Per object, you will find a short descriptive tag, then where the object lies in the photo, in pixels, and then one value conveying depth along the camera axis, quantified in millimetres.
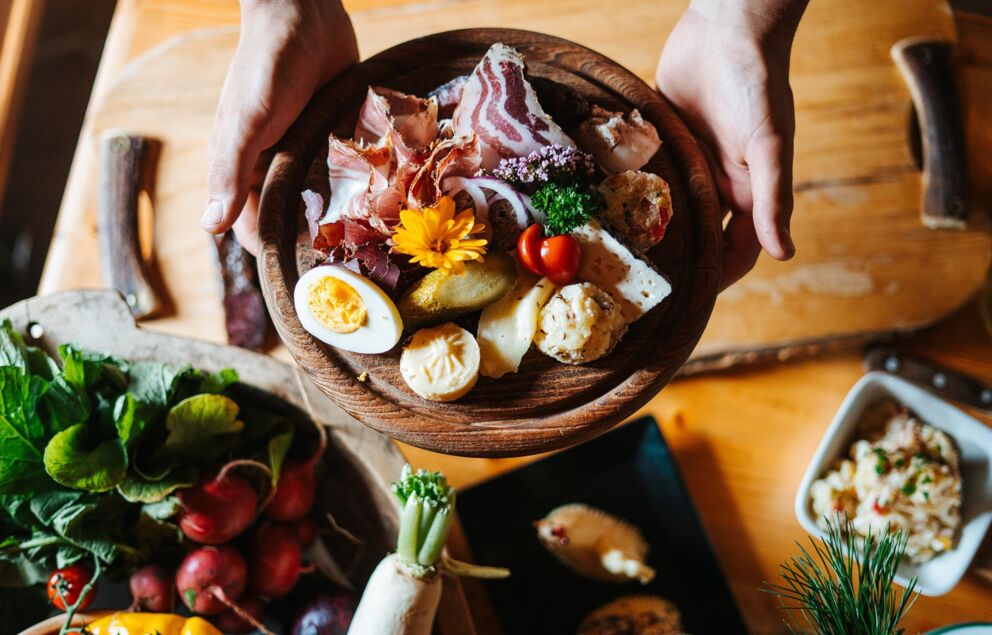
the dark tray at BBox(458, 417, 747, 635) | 794
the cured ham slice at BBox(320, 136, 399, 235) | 641
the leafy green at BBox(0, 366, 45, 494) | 694
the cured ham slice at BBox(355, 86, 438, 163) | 657
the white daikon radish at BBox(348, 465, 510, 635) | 697
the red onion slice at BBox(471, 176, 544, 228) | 646
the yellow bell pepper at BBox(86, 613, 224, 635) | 703
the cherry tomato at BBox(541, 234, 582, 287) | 623
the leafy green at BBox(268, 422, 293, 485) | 730
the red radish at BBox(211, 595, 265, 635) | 749
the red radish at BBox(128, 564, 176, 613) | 731
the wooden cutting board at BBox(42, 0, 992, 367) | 825
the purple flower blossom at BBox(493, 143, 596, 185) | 633
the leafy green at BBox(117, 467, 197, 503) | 698
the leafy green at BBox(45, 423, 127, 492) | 682
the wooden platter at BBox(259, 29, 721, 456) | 646
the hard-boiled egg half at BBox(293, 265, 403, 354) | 627
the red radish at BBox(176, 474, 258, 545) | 715
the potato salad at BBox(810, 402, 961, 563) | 776
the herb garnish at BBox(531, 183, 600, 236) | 627
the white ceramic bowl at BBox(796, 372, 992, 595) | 787
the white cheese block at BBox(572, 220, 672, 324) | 633
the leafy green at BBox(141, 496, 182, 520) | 710
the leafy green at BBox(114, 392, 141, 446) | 697
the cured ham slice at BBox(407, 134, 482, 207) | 632
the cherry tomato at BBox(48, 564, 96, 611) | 713
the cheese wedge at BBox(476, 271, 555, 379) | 638
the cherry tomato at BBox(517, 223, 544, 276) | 631
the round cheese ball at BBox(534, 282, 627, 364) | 622
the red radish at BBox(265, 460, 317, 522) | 751
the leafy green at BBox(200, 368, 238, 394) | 721
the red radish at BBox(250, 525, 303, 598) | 748
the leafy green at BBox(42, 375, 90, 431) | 703
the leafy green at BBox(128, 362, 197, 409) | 713
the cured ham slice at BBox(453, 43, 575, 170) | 647
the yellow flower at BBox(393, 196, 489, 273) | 612
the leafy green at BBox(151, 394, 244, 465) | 703
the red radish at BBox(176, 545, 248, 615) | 724
